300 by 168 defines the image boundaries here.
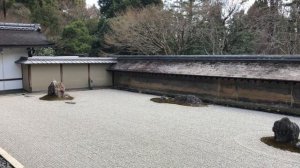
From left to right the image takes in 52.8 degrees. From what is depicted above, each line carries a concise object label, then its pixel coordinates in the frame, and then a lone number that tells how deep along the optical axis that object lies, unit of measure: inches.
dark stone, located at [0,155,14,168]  187.2
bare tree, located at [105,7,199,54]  785.6
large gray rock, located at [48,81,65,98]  485.4
